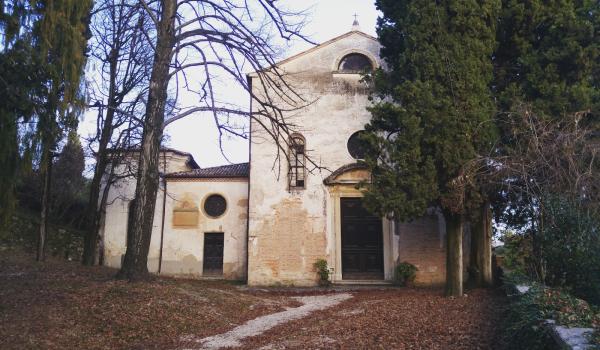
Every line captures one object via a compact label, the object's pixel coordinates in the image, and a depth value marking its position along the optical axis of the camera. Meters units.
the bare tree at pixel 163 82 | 9.45
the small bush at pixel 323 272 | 16.02
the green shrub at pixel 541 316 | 4.76
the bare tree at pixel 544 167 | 8.05
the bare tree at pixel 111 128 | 13.81
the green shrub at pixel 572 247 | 7.07
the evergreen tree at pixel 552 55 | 11.41
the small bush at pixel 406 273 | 15.77
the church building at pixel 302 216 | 16.45
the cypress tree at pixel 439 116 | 11.09
